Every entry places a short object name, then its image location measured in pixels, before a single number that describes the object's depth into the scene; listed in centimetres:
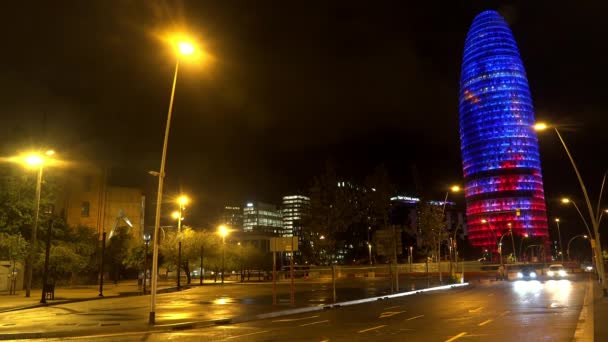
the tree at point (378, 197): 9356
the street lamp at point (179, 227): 4443
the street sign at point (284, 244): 2593
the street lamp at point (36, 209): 3247
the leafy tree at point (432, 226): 7516
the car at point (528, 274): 6300
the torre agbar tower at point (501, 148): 18138
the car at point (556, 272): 6728
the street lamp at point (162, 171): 1780
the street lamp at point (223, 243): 6091
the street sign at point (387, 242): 3685
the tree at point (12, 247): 3634
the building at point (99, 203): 7319
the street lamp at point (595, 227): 2767
